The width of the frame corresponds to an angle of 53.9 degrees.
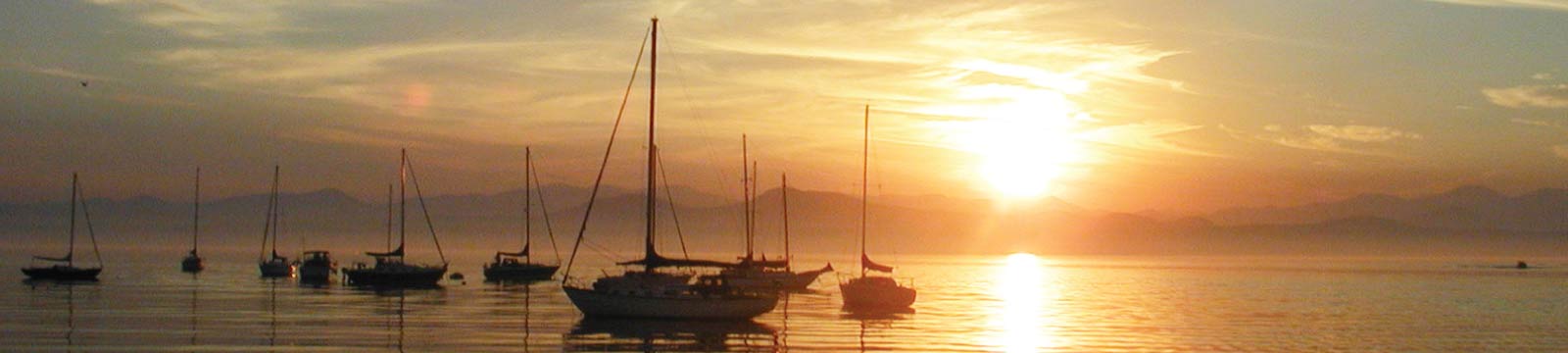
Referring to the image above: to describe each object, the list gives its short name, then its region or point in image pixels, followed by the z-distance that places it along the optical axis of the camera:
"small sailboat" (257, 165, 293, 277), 106.00
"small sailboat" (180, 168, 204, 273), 116.81
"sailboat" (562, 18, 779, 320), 54.00
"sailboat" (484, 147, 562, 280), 103.12
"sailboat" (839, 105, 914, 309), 66.69
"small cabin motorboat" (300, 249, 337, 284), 99.12
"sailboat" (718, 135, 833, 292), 79.74
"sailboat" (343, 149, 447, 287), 89.62
